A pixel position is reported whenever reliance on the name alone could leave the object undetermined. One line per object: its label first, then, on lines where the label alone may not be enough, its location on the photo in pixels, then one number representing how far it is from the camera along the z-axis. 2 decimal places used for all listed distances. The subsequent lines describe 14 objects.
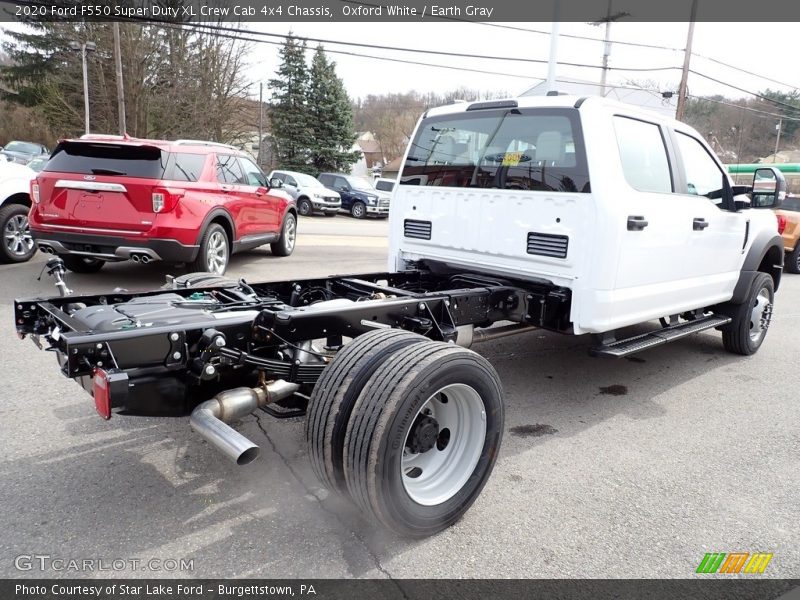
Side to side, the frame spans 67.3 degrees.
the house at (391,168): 78.95
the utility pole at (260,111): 50.61
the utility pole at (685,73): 27.98
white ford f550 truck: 2.74
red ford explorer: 7.63
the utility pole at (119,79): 28.72
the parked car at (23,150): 27.14
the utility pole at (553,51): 21.62
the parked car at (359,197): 25.44
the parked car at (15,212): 8.87
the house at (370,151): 92.50
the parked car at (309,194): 23.69
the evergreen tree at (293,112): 42.41
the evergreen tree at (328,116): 42.69
